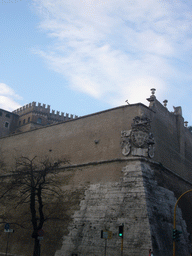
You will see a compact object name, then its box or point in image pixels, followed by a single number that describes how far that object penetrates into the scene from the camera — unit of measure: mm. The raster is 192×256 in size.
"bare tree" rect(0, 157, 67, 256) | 19303
